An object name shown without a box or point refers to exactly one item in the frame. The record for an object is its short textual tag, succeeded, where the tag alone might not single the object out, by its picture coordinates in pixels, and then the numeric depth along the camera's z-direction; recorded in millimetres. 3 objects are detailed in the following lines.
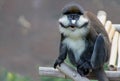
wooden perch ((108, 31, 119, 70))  5879
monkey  5898
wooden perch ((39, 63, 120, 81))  5832
